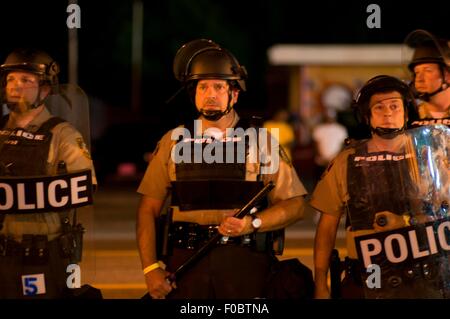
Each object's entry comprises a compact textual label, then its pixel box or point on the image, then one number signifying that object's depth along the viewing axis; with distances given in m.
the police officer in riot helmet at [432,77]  12.14
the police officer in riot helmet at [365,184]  9.28
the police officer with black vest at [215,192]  9.69
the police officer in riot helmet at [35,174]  9.89
